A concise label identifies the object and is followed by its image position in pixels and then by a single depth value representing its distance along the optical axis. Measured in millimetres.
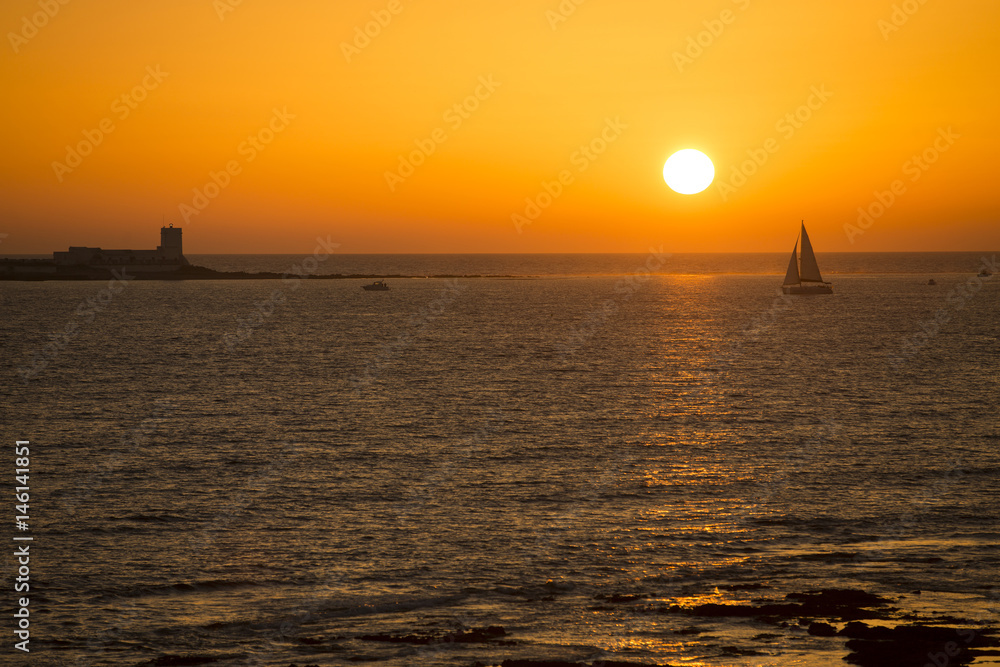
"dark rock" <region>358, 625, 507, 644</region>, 19359
